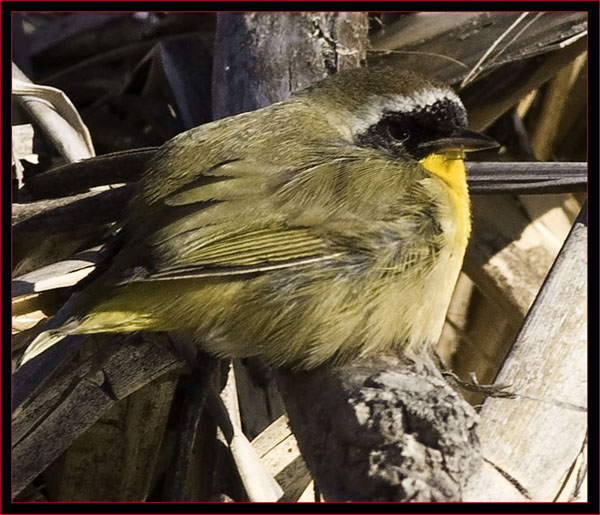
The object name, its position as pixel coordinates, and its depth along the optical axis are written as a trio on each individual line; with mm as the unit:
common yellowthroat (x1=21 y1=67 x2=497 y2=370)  5070
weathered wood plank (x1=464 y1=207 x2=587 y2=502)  4082
